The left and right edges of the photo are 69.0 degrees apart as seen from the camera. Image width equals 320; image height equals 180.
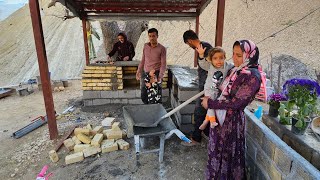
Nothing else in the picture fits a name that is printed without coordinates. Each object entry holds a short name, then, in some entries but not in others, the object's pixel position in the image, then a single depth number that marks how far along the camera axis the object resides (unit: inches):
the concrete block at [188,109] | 161.2
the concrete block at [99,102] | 232.2
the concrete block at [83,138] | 148.2
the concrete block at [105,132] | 154.1
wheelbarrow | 120.6
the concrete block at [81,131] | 155.2
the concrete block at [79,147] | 142.0
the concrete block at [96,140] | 144.3
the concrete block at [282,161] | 75.0
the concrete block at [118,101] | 233.5
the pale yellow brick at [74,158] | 132.8
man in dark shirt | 127.3
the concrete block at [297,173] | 65.9
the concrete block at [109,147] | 141.6
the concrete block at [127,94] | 231.5
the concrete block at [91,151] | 137.9
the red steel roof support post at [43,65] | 143.7
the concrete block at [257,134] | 94.9
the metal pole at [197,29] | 252.1
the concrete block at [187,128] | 166.2
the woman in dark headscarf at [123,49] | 257.0
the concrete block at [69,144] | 147.1
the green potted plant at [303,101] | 85.4
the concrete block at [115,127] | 158.2
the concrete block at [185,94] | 158.5
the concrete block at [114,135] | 152.6
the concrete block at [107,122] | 184.2
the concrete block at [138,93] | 231.0
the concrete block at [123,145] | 144.7
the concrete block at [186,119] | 164.2
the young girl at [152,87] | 170.6
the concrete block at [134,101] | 234.4
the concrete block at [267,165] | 82.6
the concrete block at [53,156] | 137.2
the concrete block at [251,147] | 100.5
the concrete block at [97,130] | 158.1
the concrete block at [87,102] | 232.2
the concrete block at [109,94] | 229.5
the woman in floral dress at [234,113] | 83.4
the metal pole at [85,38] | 245.2
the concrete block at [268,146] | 85.2
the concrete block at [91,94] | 228.8
